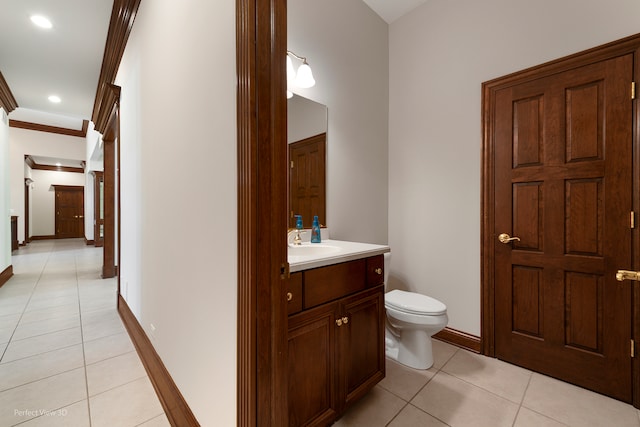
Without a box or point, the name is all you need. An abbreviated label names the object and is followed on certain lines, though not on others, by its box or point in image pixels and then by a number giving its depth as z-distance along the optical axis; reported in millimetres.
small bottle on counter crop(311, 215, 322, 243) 1995
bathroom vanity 1125
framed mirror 2014
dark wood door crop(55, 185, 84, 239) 9703
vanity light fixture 1936
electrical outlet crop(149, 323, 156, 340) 1742
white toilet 1775
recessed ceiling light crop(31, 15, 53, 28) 2500
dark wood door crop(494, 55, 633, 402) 1589
